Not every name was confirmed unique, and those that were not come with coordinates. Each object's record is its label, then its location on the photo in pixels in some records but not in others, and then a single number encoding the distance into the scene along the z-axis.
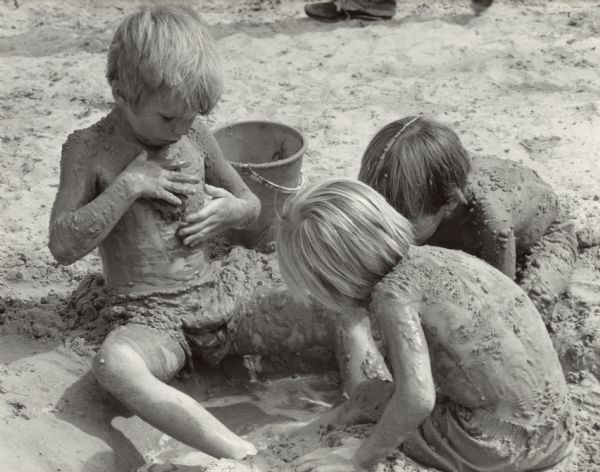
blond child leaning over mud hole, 4.78
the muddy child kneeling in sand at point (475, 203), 6.02
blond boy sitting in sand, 5.57
